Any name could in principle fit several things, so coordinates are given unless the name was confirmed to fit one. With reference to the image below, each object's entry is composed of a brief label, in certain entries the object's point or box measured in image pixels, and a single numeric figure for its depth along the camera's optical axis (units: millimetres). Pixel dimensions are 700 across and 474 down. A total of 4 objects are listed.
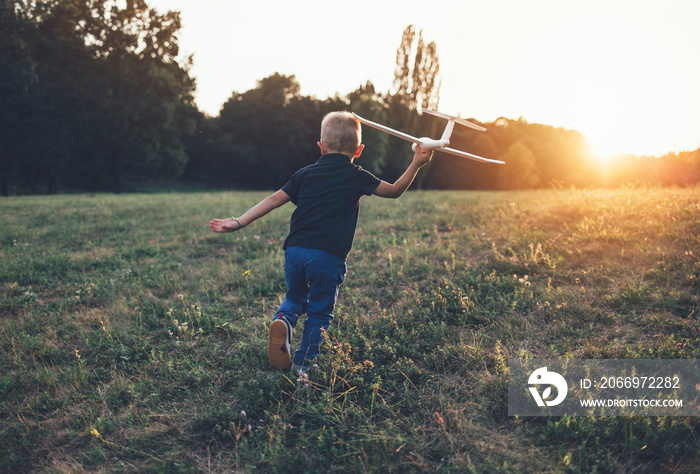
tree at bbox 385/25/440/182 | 34281
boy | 3285
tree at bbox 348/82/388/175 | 38375
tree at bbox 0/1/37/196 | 17891
